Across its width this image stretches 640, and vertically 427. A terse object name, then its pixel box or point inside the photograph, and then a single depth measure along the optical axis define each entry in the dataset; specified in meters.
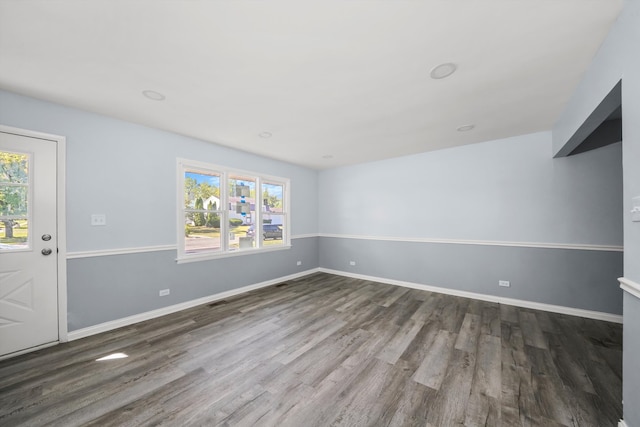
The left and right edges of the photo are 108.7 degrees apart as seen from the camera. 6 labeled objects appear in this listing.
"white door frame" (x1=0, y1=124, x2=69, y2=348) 2.54
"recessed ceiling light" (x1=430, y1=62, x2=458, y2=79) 1.94
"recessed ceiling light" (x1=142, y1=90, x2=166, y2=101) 2.33
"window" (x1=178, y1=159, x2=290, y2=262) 3.62
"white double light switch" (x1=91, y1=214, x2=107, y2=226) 2.77
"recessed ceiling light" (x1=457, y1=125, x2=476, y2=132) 3.24
